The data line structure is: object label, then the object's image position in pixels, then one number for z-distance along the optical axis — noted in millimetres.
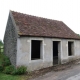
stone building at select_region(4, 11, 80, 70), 10453
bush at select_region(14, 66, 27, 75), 9719
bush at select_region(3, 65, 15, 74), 10023
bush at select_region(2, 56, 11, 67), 11510
